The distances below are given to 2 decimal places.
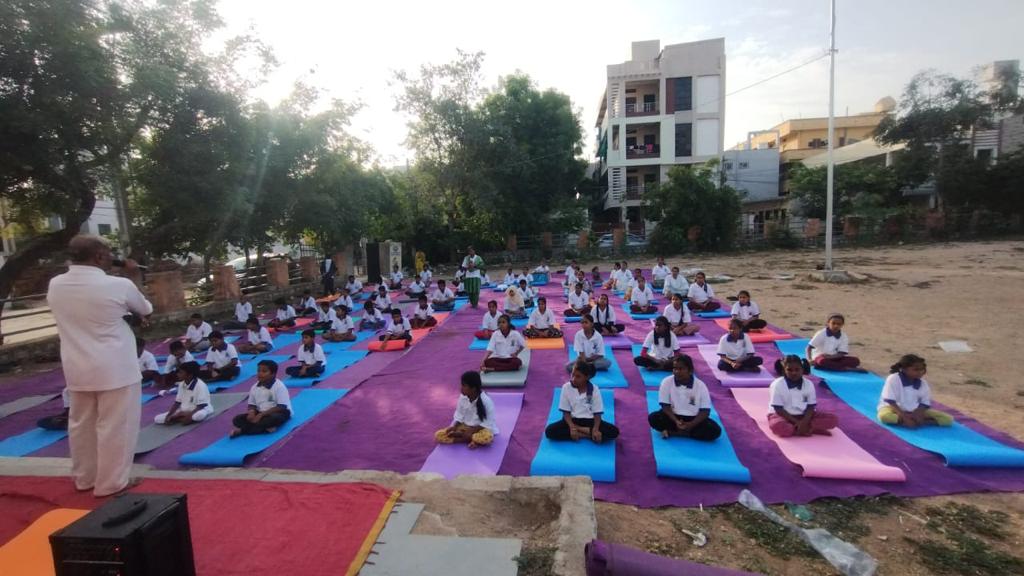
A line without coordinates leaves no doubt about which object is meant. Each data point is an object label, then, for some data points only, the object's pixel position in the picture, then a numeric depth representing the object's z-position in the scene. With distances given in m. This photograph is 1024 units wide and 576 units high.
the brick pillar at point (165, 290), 13.26
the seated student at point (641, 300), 12.34
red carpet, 3.12
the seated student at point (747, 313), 9.76
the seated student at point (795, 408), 5.33
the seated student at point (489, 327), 10.34
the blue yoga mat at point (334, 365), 8.12
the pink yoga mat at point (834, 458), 4.48
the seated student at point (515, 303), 12.70
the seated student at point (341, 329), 10.94
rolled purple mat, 2.86
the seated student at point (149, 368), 8.25
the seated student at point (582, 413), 5.34
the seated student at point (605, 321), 10.05
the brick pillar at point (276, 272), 18.05
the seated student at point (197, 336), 10.34
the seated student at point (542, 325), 10.12
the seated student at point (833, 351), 7.38
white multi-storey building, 31.33
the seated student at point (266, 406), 5.99
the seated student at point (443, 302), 14.41
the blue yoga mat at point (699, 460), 4.53
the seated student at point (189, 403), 6.55
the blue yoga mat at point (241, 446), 5.38
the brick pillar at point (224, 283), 15.45
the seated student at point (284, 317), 12.55
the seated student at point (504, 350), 7.95
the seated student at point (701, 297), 11.95
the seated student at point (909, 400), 5.45
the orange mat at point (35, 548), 3.09
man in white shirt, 3.57
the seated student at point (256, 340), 10.38
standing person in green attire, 14.76
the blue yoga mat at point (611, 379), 7.25
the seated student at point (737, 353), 7.56
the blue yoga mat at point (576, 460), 4.71
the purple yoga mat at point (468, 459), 4.99
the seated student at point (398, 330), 10.36
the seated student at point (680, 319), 9.89
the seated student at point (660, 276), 15.49
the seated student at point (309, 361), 8.37
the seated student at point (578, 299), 12.16
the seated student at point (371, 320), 12.19
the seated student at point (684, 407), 5.32
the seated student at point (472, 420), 5.45
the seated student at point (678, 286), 13.42
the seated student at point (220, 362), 8.48
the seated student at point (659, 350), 7.72
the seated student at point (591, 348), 7.86
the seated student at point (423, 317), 12.05
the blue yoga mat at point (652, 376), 7.34
